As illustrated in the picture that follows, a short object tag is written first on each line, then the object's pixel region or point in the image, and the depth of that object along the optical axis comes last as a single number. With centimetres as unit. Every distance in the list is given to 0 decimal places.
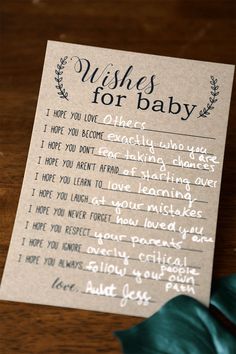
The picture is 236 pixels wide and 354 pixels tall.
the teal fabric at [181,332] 54
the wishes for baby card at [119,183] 56
